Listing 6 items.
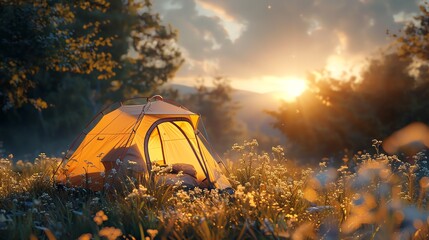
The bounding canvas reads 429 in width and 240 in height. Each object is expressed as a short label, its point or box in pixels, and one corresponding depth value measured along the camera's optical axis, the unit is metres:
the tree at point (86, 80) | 17.98
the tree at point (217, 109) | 56.09
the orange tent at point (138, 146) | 11.28
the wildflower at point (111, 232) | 4.92
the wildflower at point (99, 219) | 5.05
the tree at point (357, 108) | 23.08
